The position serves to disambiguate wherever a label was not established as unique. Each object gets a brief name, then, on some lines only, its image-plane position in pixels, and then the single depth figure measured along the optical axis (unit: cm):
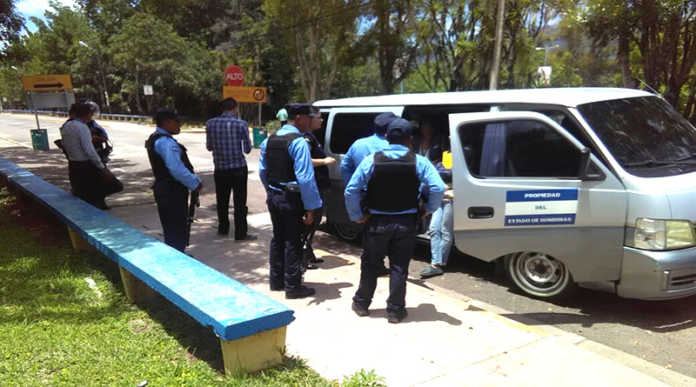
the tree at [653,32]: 1038
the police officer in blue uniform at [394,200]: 367
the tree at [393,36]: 2444
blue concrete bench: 304
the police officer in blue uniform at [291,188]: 416
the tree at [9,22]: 828
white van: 383
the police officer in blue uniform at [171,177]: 464
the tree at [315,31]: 2314
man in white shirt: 655
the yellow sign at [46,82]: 1955
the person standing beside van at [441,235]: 528
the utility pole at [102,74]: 4425
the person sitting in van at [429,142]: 588
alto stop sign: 1425
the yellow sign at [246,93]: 1683
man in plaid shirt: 610
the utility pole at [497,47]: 1562
